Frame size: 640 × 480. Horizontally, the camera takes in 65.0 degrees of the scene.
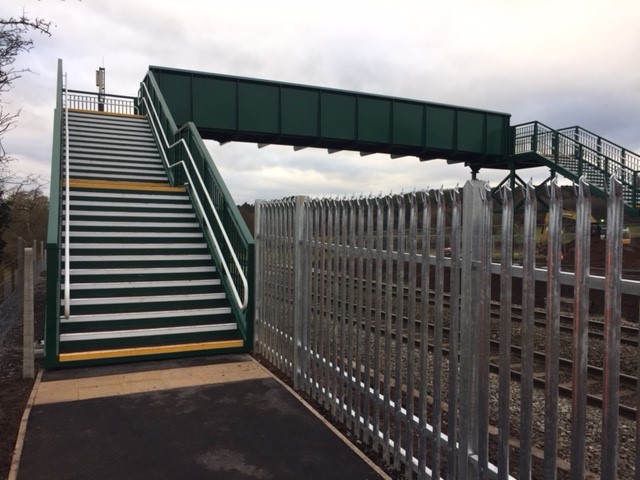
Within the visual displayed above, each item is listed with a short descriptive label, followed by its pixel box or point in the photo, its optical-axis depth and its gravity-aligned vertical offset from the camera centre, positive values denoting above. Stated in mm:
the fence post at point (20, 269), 8984 -568
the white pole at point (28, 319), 5613 -926
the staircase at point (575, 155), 19594 +3795
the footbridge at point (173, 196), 6605 +823
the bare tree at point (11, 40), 8469 +3428
